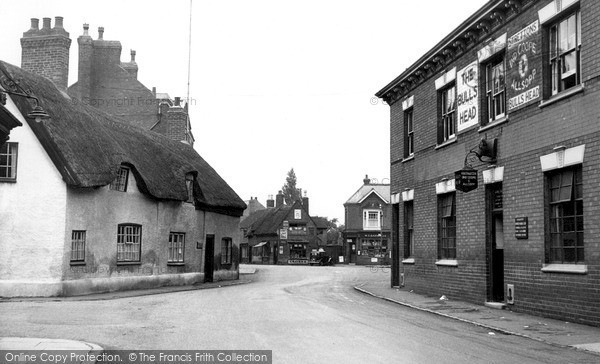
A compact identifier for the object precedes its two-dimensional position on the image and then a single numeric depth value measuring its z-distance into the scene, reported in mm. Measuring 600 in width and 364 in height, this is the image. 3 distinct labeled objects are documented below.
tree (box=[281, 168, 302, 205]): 109544
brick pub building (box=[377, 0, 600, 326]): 13500
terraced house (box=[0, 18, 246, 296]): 22000
